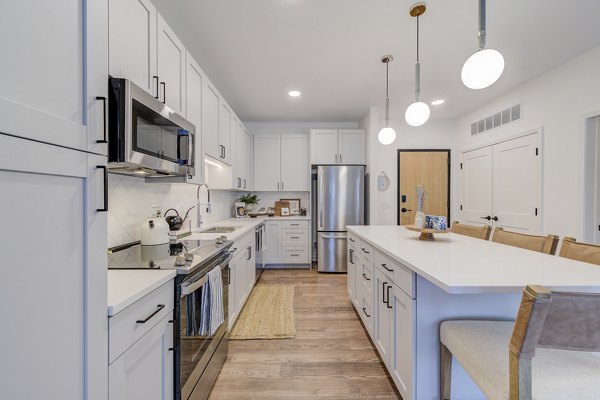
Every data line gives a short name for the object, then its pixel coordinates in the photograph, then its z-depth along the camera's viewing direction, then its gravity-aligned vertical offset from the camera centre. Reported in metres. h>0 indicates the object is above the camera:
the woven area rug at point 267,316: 2.34 -1.24
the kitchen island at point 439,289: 1.06 -0.48
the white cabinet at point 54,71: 0.55 +0.31
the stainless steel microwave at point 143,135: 1.17 +0.35
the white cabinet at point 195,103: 2.04 +0.79
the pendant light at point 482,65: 1.40 +0.75
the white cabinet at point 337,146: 4.61 +0.95
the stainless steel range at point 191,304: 1.22 -0.56
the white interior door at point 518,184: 3.24 +0.21
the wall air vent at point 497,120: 3.53 +1.21
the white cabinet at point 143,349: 0.84 -0.57
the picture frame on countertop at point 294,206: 4.98 -0.15
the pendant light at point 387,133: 2.67 +0.69
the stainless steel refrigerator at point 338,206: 4.32 -0.12
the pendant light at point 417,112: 2.06 +0.72
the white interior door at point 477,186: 4.07 +0.22
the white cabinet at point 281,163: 4.78 +0.67
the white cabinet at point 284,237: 4.52 -0.68
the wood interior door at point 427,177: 4.79 +0.41
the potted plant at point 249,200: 4.64 -0.03
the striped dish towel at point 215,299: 1.54 -0.63
